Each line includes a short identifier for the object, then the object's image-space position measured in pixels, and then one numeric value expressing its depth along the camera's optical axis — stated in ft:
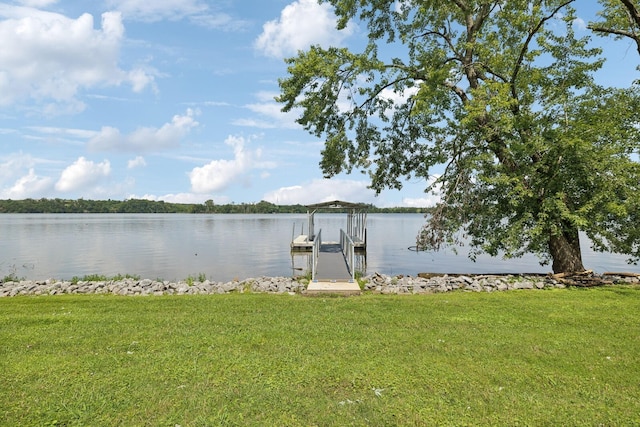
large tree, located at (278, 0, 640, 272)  37.88
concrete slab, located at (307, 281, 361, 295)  35.96
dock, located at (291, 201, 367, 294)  37.70
